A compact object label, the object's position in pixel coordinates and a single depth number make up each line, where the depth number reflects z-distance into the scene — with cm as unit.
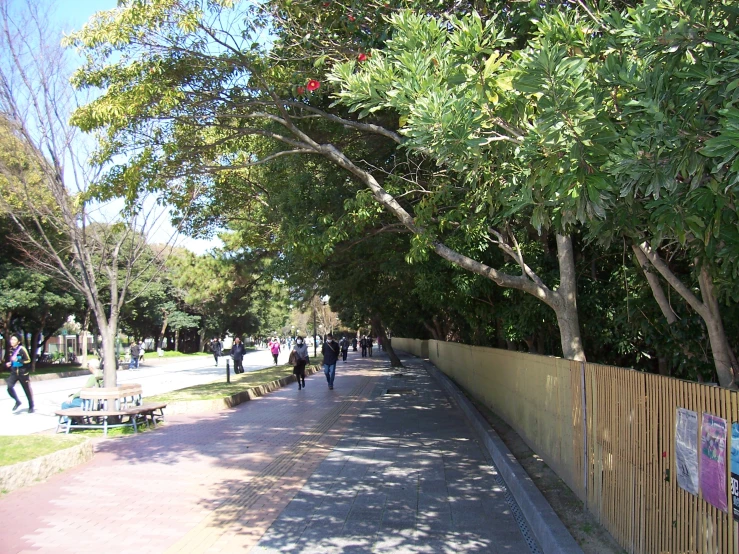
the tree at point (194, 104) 872
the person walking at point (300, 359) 2059
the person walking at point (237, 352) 2628
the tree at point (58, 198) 1055
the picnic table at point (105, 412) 1088
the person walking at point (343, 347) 4103
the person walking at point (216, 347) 4059
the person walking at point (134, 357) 3931
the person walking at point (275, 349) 3468
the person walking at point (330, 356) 2011
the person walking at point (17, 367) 1382
